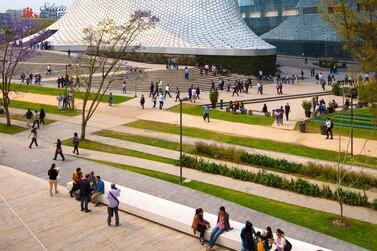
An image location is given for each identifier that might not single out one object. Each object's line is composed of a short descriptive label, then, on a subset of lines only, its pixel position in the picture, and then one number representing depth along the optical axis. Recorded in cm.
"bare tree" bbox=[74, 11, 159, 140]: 2958
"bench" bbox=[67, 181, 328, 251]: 1380
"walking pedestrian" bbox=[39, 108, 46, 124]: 3284
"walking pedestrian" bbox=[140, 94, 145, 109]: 3908
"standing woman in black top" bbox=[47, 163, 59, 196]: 1780
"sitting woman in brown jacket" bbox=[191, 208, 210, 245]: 1420
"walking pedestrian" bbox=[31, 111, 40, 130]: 3167
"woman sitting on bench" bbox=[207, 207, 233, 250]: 1384
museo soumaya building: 5791
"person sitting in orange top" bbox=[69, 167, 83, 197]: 1758
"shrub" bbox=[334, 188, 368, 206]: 1975
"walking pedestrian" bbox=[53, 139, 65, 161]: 2360
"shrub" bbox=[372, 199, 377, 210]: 1931
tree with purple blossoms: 3256
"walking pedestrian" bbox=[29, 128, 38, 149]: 2670
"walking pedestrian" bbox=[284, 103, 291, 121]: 3569
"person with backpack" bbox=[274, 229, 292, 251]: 1286
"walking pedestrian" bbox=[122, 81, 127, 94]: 4681
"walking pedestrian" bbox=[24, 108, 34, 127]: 3241
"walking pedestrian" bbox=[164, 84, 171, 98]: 4488
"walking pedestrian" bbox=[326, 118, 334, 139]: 3030
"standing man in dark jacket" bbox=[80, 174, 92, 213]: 1623
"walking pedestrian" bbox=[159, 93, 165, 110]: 3928
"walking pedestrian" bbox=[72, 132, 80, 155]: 2536
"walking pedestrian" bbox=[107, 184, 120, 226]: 1516
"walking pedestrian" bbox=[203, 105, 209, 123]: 3481
